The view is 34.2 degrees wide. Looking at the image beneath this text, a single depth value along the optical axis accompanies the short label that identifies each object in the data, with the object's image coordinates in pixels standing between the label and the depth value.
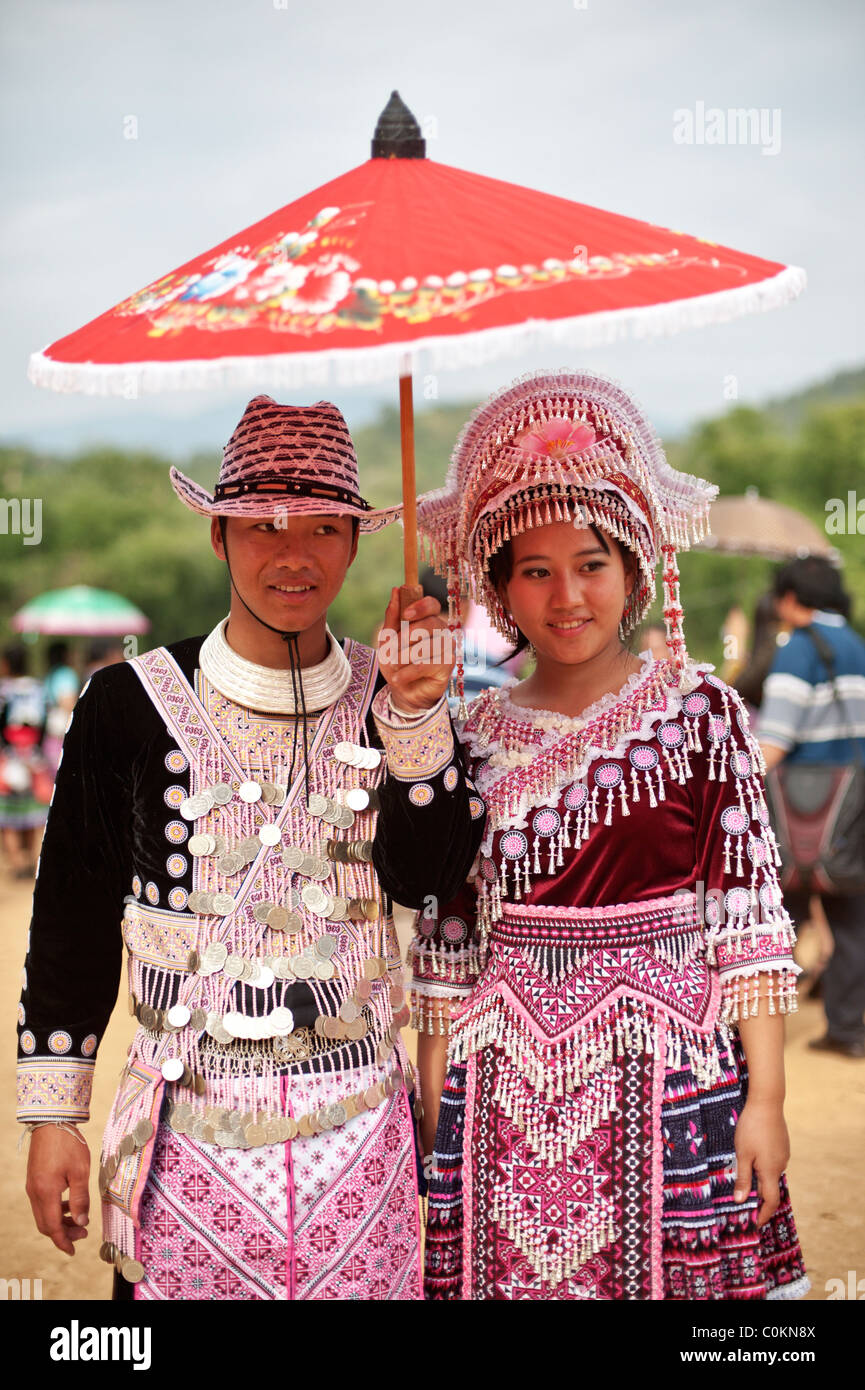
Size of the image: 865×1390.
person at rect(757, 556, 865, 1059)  5.91
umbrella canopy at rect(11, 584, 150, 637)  15.88
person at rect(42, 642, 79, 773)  10.96
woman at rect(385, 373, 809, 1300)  2.31
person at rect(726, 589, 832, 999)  6.66
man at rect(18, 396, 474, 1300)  2.23
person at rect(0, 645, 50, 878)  10.41
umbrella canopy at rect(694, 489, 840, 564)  8.91
